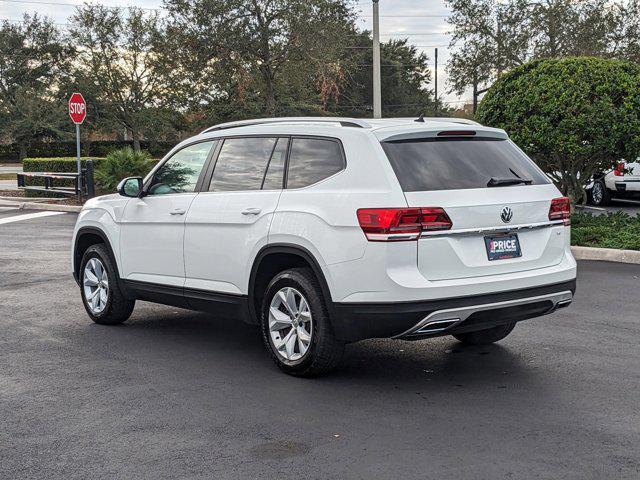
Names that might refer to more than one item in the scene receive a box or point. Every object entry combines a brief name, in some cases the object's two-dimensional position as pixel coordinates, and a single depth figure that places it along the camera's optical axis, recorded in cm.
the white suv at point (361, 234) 573
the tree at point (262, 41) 4034
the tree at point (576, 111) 1390
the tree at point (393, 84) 7681
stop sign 2519
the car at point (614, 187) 2180
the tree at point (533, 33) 4506
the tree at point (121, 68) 6184
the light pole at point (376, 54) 2373
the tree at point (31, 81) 6775
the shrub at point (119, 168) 2448
